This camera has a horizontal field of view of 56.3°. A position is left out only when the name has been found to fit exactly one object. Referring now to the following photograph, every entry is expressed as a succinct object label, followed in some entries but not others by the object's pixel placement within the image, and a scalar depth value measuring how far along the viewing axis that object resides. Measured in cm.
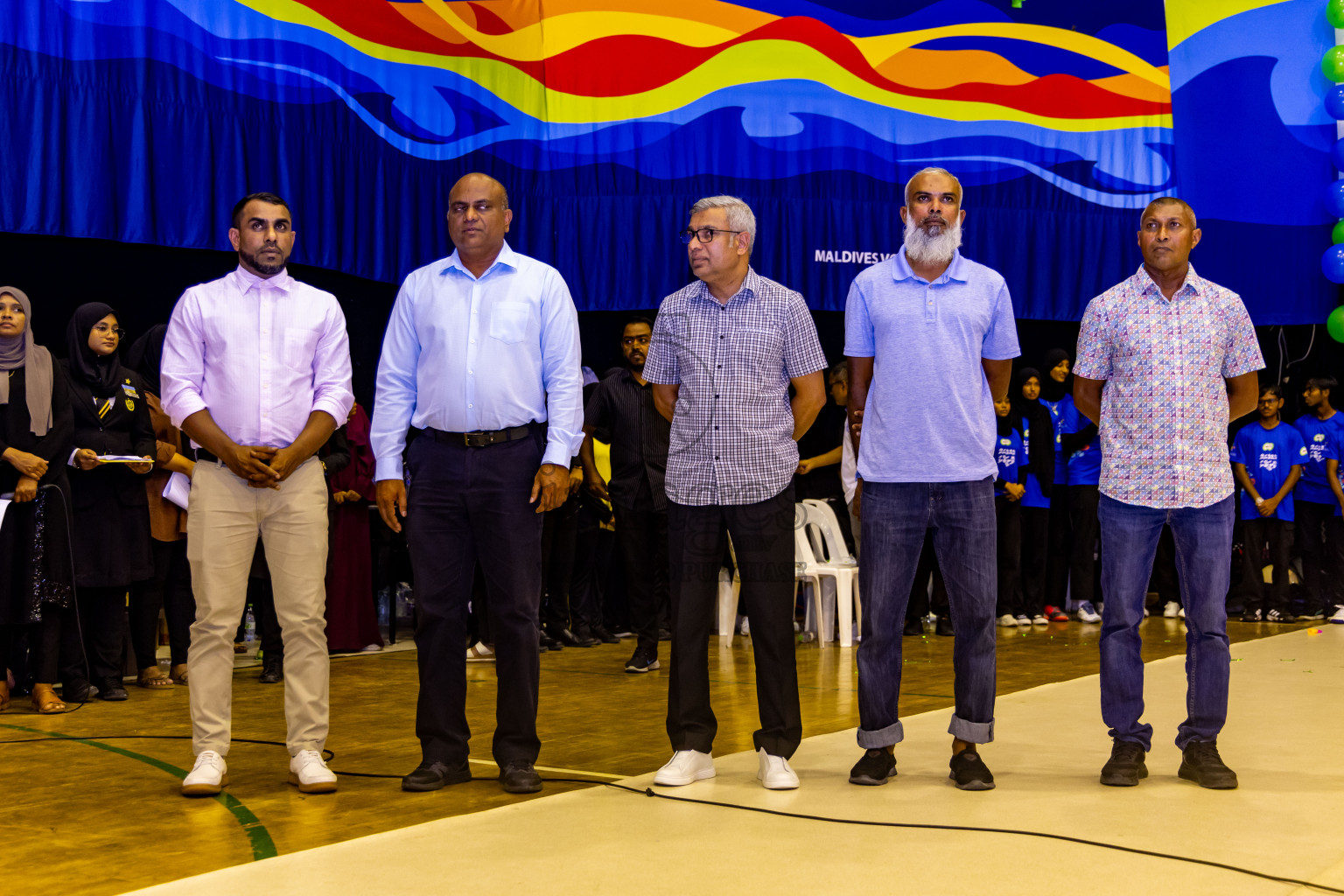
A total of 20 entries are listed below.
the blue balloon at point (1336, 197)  922
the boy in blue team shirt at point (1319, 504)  875
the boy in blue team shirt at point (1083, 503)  873
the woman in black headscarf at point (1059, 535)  884
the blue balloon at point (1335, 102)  901
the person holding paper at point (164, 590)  597
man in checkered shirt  364
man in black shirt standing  634
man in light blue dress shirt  365
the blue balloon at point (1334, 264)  908
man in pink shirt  365
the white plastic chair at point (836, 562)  757
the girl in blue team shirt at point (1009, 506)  828
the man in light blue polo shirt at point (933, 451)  361
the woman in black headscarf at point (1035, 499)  853
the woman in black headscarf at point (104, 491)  560
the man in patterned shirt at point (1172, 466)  364
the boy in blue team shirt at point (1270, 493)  872
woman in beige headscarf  525
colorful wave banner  631
